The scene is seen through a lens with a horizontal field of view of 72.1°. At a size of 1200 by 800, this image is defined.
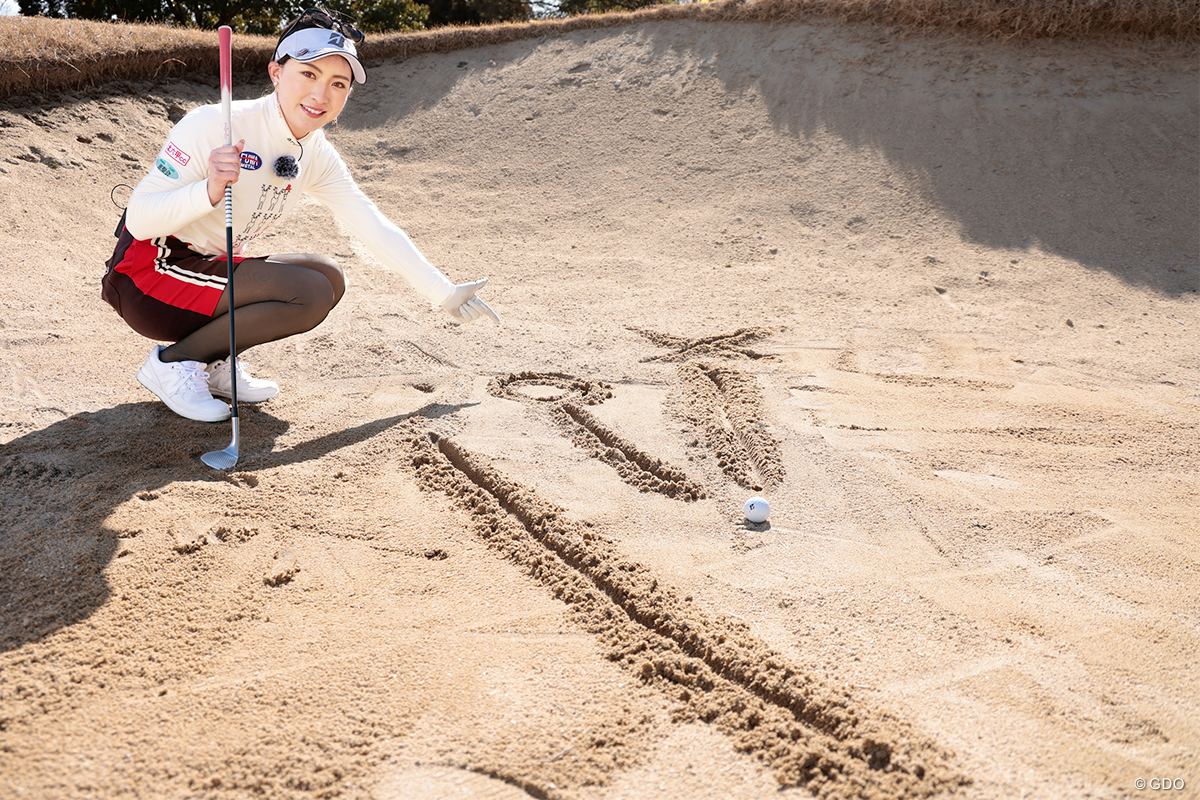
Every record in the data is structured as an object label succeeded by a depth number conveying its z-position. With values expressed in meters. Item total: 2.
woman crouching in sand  2.86
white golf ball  2.77
